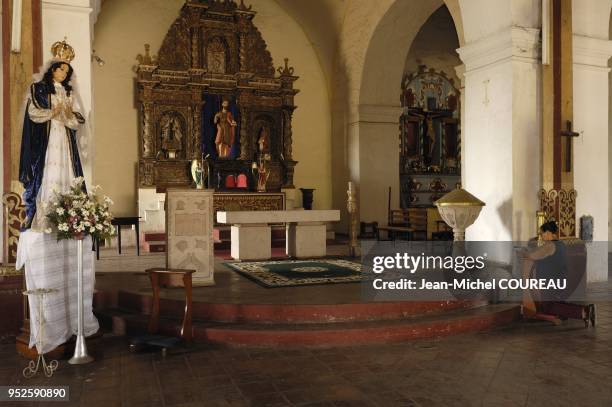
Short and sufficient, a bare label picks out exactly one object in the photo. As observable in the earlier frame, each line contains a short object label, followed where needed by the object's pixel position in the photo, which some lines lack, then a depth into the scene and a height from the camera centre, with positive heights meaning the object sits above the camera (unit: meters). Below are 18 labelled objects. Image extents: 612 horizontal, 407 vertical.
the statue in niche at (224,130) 13.51 +1.82
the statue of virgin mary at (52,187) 5.04 +0.18
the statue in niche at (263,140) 13.79 +1.61
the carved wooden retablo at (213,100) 12.93 +2.54
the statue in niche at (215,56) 13.66 +3.68
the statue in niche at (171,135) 13.01 +1.67
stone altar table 9.42 -0.48
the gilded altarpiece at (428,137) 15.41 +1.89
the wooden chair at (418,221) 11.95 -0.37
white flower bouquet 4.86 -0.09
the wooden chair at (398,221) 11.88 -0.38
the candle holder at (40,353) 4.46 -1.21
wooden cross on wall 7.70 +0.79
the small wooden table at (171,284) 5.34 -0.78
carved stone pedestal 6.85 -0.33
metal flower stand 4.78 -1.13
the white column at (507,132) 7.42 +0.98
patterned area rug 7.23 -0.98
